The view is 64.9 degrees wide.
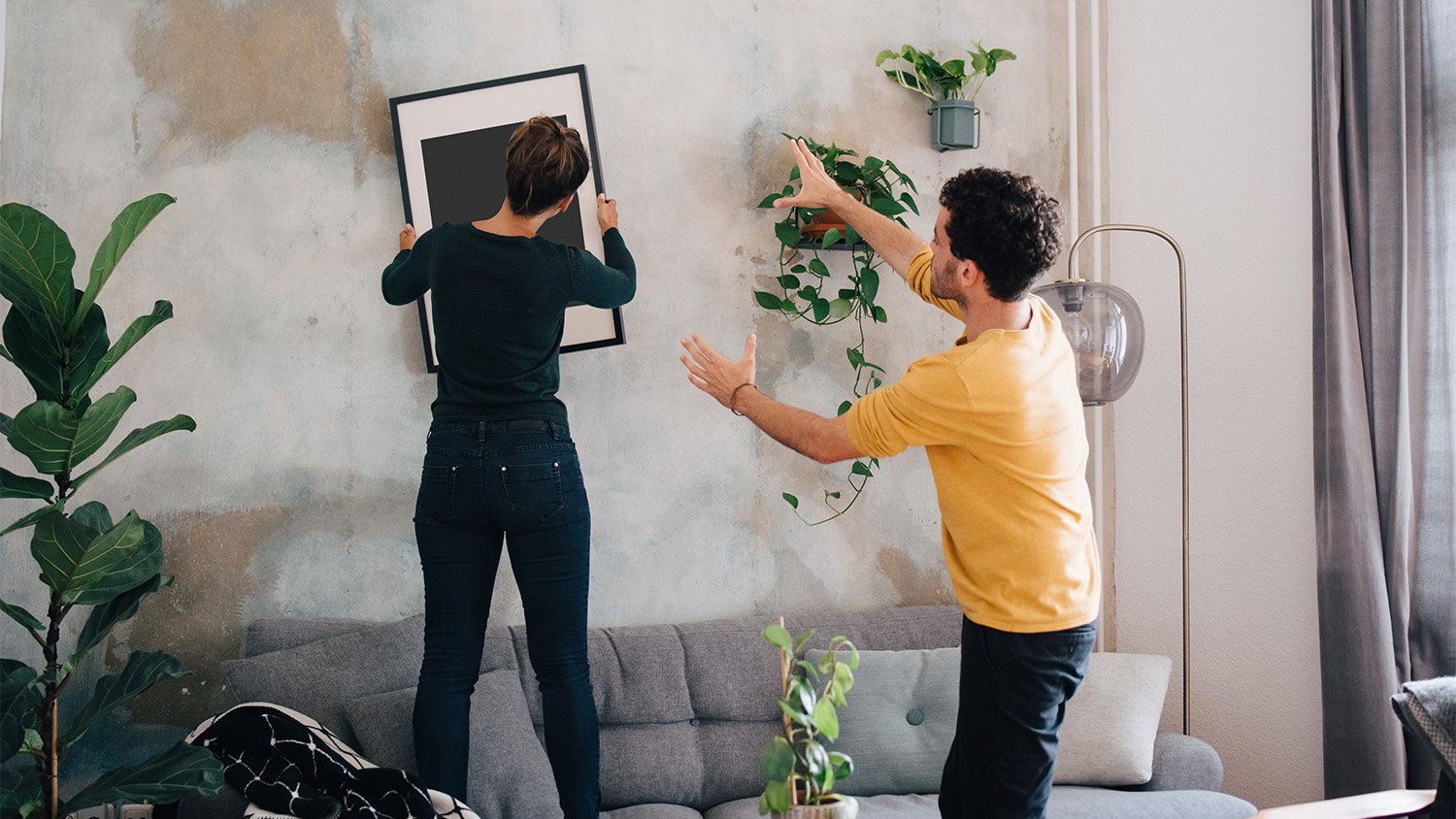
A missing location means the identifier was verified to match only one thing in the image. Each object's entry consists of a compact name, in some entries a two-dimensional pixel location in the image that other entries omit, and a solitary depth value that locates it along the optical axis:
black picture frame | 3.04
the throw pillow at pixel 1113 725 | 2.79
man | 1.91
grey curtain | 2.70
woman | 2.41
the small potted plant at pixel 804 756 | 1.43
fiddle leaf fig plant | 2.05
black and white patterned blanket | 2.22
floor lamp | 2.98
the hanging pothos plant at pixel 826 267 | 3.23
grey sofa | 2.55
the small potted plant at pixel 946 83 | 3.34
